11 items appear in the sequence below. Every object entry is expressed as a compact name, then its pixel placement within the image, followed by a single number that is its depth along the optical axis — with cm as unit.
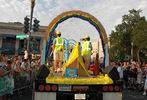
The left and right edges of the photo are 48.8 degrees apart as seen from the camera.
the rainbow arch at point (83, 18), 556
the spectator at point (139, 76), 1073
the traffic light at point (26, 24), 1338
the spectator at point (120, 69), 1151
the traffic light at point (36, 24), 1390
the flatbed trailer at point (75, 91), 371
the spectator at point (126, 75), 1164
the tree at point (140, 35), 2980
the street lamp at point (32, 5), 1331
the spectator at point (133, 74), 1114
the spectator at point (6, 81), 549
